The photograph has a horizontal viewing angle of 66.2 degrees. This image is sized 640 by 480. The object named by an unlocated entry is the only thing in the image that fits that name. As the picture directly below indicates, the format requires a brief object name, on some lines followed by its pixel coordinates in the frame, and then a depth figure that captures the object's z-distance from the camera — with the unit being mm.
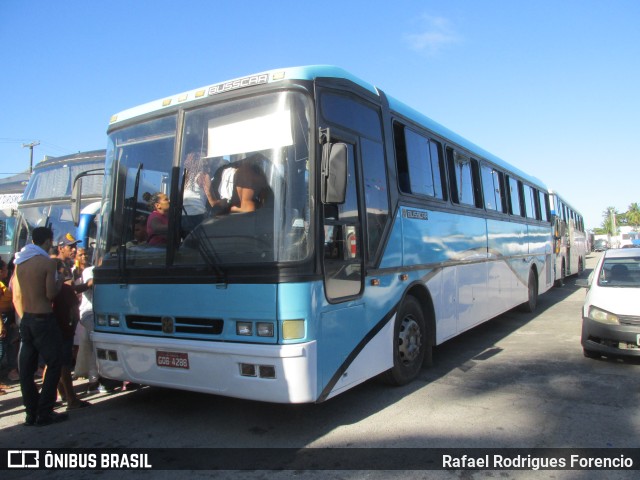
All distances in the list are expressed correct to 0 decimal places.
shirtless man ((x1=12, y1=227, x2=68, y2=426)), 4711
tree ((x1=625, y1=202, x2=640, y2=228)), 111125
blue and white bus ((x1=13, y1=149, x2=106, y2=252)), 10117
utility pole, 40594
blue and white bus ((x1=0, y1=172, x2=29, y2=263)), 12211
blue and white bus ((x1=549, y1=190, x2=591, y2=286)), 16266
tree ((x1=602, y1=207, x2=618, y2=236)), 117500
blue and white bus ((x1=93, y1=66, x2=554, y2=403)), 4043
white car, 6375
